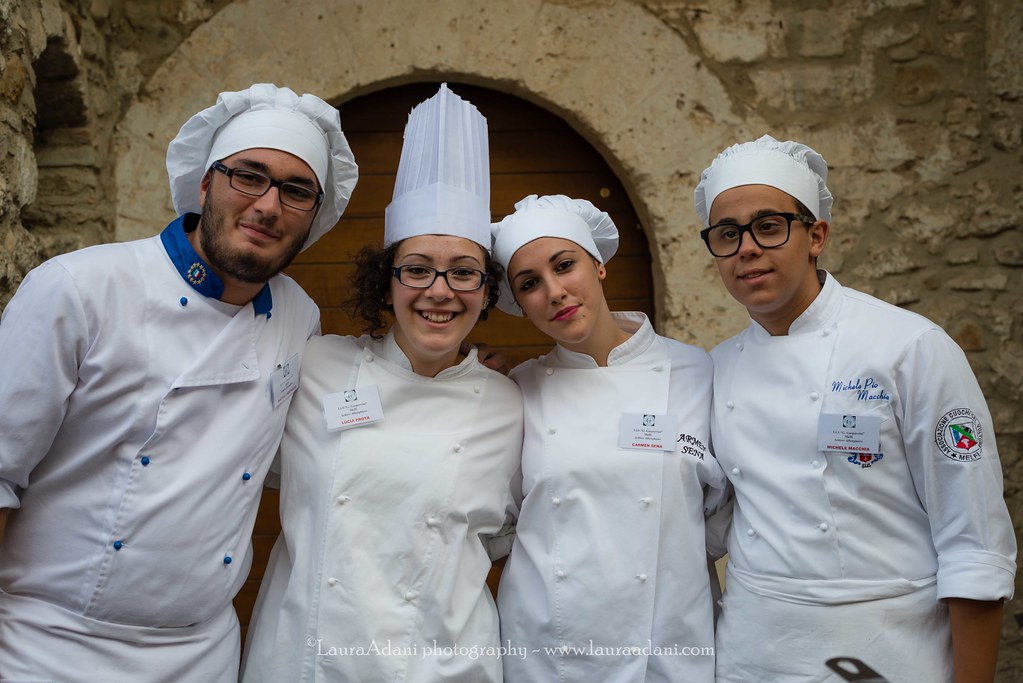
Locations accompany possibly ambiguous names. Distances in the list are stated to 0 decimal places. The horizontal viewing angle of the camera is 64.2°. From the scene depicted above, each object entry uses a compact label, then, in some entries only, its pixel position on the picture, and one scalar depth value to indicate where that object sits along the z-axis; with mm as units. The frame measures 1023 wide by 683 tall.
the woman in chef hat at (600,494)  1992
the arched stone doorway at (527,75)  2893
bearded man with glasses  1693
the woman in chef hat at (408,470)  1930
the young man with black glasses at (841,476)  1734
